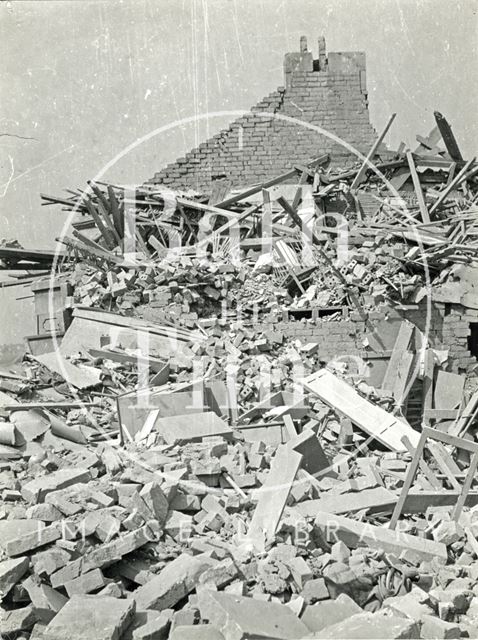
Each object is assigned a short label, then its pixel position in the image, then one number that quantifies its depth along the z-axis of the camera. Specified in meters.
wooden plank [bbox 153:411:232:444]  6.72
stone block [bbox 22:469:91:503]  5.16
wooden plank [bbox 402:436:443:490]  6.52
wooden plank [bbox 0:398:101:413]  7.05
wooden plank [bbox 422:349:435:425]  9.78
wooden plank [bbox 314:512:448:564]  4.88
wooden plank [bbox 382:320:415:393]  9.83
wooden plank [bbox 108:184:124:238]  13.02
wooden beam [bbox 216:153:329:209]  13.56
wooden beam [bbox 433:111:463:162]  13.34
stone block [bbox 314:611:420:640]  3.43
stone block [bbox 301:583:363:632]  3.79
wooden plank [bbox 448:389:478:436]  8.59
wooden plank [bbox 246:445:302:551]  4.91
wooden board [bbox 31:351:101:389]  8.56
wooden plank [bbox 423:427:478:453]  4.99
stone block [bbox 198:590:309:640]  3.48
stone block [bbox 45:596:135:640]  3.53
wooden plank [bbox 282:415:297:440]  7.30
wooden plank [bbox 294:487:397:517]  5.46
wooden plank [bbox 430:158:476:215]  12.66
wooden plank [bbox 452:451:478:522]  5.25
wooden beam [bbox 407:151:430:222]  12.49
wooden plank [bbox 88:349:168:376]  9.02
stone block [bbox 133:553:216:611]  4.05
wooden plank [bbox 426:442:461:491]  6.47
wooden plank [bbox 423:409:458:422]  9.55
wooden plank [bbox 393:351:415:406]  9.61
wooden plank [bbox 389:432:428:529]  5.08
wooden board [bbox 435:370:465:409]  9.75
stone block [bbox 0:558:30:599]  4.16
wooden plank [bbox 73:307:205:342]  9.83
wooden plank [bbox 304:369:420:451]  7.76
